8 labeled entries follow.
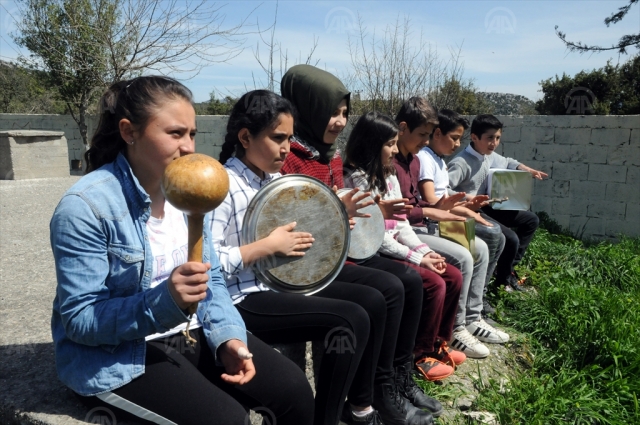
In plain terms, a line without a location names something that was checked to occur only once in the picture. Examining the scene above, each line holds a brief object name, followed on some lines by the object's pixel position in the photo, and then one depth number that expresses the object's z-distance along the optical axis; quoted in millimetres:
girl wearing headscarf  2717
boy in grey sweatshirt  4895
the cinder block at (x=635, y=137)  7562
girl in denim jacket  1627
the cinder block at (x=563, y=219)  8315
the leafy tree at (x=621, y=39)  8820
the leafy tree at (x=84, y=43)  11367
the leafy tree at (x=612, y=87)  16447
